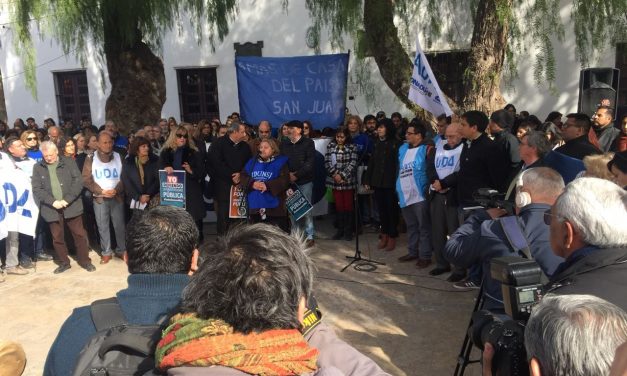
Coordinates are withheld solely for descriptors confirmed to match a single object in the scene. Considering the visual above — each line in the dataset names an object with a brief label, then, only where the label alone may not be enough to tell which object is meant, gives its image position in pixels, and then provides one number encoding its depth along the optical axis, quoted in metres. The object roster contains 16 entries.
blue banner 6.95
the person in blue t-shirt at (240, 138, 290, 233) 6.36
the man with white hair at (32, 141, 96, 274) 6.18
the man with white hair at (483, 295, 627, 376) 1.22
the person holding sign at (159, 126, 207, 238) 6.66
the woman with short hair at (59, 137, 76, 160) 6.64
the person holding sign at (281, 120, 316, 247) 6.71
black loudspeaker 7.98
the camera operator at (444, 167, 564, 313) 2.52
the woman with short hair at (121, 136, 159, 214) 6.53
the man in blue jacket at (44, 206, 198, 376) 1.85
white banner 6.12
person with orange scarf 1.26
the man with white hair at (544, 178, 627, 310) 1.83
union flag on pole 5.63
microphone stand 6.08
